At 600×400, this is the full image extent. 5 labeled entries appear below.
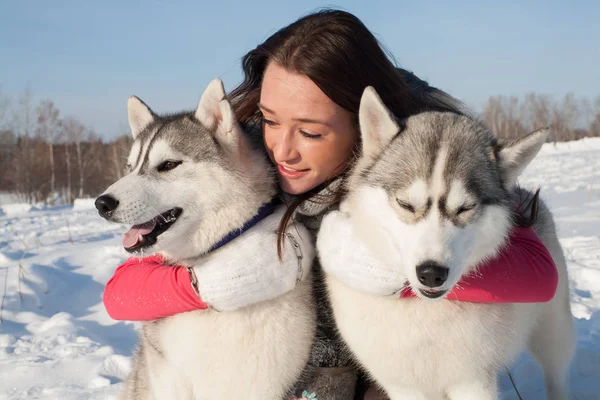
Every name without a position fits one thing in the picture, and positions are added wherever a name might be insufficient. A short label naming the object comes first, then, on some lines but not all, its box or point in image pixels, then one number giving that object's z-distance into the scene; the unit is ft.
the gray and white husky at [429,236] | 6.66
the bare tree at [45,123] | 105.81
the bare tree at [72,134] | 108.17
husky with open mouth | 7.79
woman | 8.43
